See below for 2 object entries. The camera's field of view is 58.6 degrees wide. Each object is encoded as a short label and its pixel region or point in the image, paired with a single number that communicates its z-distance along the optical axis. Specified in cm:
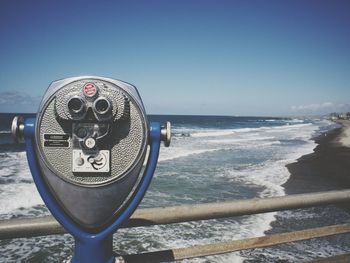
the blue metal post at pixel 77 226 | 111
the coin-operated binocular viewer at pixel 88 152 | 109
